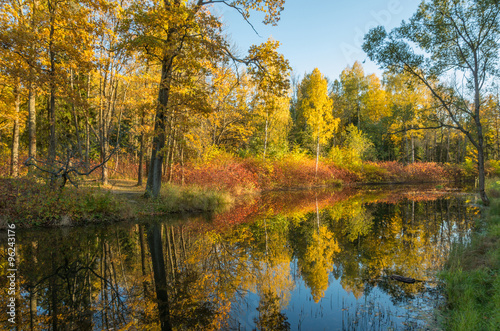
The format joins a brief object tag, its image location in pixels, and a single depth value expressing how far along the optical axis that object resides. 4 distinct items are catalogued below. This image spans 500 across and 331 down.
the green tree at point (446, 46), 12.20
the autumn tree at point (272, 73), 11.55
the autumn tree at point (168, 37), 10.73
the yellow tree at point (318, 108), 26.91
